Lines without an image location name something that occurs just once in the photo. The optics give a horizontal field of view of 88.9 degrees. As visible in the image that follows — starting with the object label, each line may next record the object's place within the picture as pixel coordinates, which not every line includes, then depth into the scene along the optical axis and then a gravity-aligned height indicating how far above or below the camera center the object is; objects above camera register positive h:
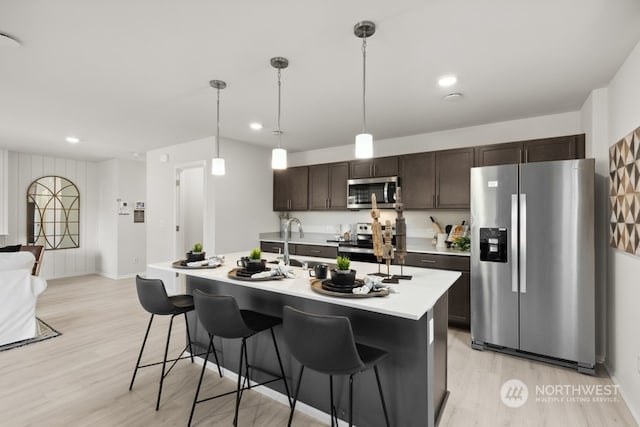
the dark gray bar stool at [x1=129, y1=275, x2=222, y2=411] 2.23 -0.59
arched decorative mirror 6.03 +0.05
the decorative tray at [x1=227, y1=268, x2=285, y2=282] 2.07 -0.40
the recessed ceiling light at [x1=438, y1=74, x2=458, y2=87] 2.58 +1.09
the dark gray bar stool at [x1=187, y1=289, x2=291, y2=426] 1.86 -0.62
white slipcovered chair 3.22 -0.83
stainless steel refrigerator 2.65 -0.40
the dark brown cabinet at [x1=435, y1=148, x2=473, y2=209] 3.84 +0.45
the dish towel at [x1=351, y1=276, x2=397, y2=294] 1.69 -0.38
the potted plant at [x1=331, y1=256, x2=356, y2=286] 1.81 -0.34
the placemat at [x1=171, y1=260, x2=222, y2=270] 2.47 -0.39
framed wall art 2.04 +0.15
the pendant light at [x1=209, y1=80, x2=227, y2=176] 2.70 +0.47
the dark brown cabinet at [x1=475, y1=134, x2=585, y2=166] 3.29 +0.69
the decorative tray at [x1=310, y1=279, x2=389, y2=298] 1.66 -0.41
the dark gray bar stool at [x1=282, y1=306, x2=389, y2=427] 1.46 -0.60
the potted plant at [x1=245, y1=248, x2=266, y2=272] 2.23 -0.33
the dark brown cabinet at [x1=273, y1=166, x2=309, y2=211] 5.21 +0.44
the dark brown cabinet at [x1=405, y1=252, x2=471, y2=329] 3.50 -0.80
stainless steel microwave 4.32 +0.34
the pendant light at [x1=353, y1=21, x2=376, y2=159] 1.89 +1.08
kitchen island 1.71 -0.73
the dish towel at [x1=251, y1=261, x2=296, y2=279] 2.10 -0.38
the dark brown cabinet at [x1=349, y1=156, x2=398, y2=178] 4.38 +0.67
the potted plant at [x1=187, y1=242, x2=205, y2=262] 2.61 -0.32
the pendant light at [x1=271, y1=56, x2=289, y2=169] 2.36 +0.45
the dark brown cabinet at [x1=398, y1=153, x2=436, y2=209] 4.09 +0.46
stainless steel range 4.15 -0.40
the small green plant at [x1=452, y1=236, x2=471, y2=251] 3.64 -0.32
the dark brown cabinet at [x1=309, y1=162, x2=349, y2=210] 4.83 +0.45
